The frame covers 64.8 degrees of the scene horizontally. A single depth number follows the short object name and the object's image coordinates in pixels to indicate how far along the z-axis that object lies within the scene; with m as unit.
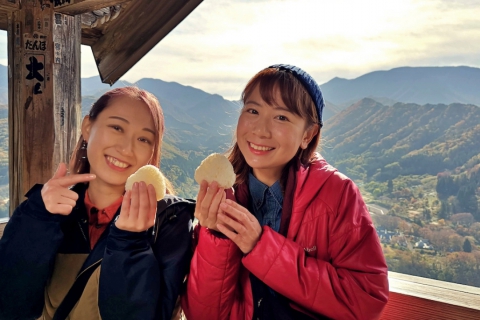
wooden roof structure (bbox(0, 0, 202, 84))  2.83
